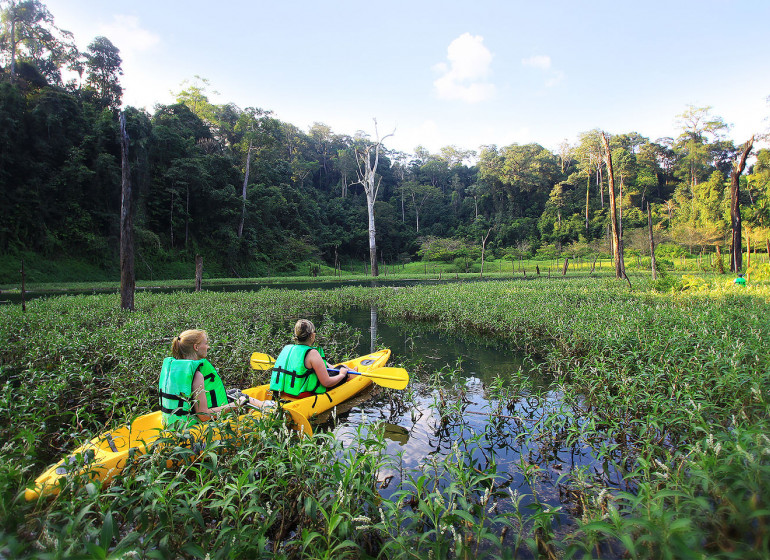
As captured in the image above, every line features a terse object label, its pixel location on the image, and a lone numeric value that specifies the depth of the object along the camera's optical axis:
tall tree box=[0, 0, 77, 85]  29.17
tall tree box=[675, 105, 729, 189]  49.38
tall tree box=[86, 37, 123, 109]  31.81
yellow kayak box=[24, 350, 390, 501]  2.33
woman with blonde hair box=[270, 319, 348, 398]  4.29
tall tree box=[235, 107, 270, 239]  40.00
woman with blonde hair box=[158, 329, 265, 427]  3.25
